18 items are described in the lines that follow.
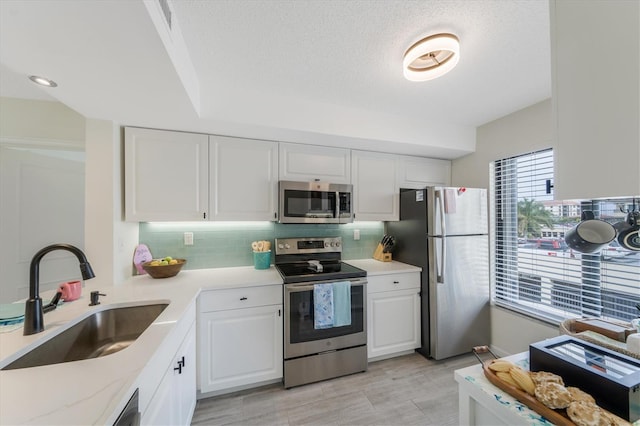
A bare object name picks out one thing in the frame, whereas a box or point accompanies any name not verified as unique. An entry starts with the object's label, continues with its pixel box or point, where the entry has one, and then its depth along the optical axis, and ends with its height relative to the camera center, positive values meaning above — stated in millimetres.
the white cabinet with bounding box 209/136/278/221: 2164 +349
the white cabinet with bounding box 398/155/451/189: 2822 +516
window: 1714 -380
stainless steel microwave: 2301 +133
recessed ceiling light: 1270 +747
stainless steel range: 1984 -926
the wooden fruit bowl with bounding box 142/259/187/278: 1945 -433
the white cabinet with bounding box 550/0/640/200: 561 +298
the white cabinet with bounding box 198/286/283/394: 1835 -965
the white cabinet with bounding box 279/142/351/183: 2363 +535
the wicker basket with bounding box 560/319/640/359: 1001 -594
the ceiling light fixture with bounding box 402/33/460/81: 1329 +942
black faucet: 1019 -373
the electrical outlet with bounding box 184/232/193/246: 2303 -209
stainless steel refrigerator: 2340 -516
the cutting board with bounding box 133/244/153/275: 2086 -347
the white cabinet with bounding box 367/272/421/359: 2314 -989
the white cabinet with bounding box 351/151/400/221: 2627 +327
